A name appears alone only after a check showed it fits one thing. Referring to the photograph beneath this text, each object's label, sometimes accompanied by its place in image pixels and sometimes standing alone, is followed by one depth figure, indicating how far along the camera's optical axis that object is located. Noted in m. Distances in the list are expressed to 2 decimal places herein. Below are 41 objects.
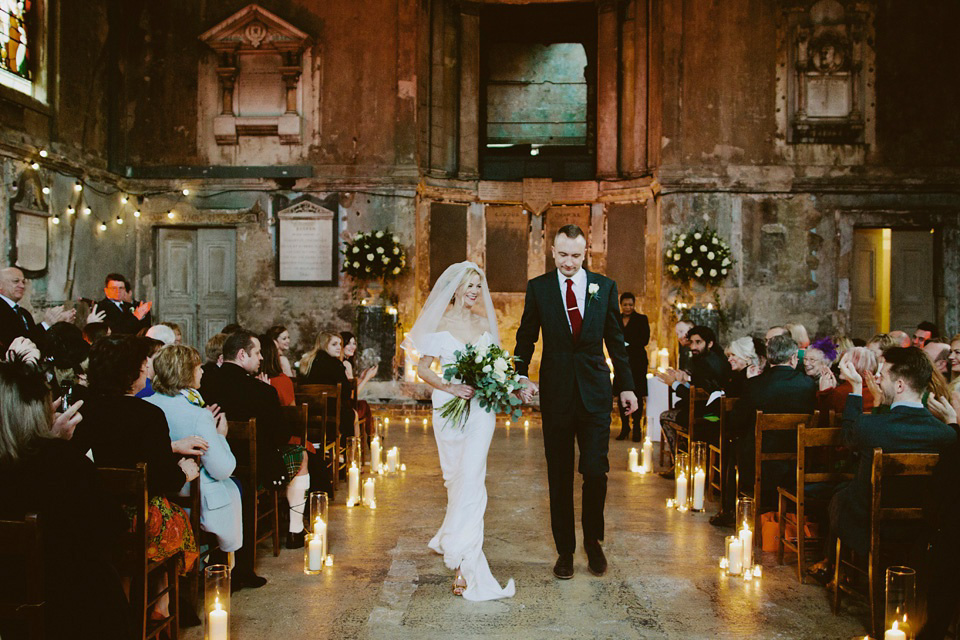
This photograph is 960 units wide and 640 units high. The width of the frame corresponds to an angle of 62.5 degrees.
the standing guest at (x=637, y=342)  10.17
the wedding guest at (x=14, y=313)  6.26
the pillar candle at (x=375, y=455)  7.52
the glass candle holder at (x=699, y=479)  6.21
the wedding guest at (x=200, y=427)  4.10
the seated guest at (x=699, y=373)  7.24
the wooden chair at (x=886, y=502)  3.65
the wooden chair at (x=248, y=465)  4.71
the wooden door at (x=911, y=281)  12.45
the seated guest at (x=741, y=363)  6.48
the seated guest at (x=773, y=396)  5.40
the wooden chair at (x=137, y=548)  3.26
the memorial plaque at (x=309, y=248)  12.46
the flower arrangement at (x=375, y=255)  11.81
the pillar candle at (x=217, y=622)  3.37
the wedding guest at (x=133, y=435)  3.63
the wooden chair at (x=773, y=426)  5.04
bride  4.62
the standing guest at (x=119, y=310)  8.31
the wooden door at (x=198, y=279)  12.81
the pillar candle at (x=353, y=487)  6.38
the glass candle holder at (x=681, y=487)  6.34
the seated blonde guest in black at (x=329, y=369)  7.28
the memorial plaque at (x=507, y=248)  13.38
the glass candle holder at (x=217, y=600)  3.35
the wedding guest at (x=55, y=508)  2.75
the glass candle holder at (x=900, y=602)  3.06
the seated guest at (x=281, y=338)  7.13
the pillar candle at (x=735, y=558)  4.73
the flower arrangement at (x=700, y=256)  11.69
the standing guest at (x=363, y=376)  7.76
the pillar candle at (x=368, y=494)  6.33
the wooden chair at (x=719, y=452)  6.13
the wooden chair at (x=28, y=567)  2.59
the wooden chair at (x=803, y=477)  4.54
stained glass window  9.49
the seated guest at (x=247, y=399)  4.96
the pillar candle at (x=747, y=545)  4.71
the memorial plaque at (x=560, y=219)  13.30
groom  4.66
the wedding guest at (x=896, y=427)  3.85
